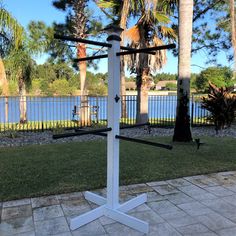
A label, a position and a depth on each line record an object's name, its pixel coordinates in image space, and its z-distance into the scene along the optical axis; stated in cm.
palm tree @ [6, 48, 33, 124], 1004
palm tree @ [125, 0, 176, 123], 821
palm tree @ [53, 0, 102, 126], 993
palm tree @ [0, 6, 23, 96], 799
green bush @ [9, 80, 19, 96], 1102
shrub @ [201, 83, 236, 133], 856
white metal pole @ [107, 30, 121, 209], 246
